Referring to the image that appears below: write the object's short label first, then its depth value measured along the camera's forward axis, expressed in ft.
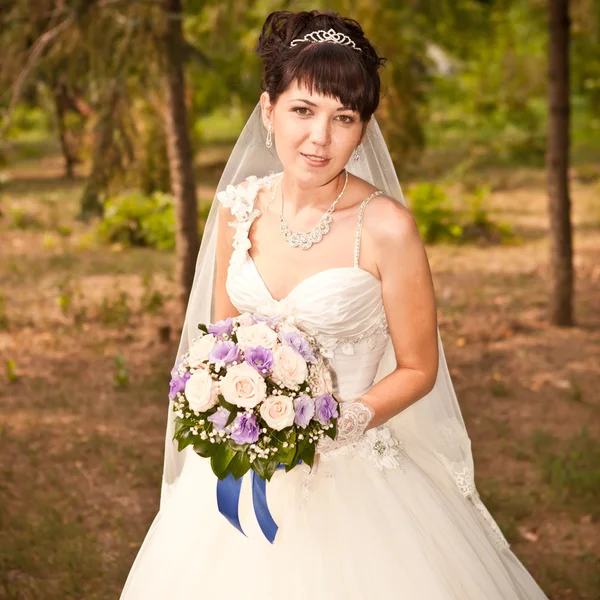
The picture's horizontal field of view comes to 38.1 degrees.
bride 9.53
